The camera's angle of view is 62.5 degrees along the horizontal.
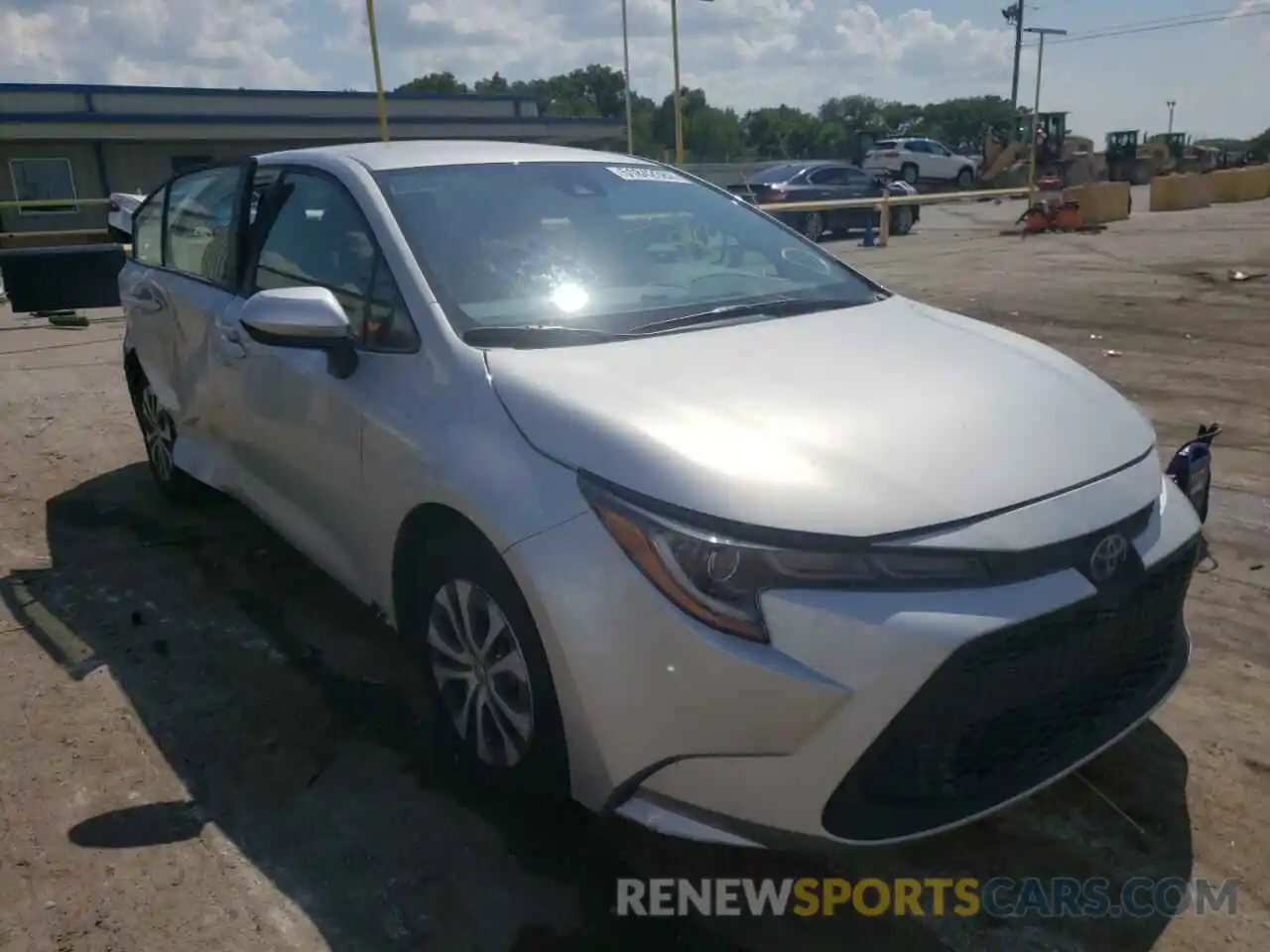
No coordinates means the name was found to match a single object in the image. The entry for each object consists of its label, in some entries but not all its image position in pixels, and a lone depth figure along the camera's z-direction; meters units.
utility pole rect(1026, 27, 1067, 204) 24.18
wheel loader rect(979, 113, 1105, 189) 36.25
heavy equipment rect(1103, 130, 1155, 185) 40.34
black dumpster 7.19
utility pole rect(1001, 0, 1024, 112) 58.04
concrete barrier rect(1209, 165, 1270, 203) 28.66
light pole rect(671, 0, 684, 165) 22.56
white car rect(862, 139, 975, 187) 37.31
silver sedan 2.05
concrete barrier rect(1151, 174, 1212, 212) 26.50
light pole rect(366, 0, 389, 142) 16.62
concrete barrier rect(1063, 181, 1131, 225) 22.69
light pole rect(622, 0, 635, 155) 29.88
